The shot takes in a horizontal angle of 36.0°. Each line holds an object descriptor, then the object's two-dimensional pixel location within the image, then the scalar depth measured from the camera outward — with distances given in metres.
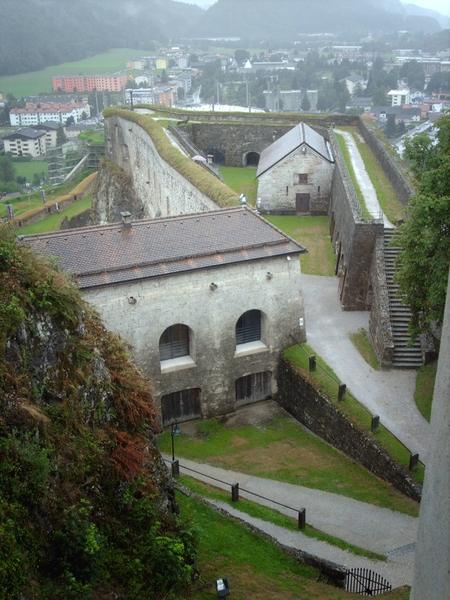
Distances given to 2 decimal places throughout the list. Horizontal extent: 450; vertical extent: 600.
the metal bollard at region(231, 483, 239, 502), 19.05
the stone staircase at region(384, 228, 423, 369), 24.25
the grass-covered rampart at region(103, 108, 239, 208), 29.56
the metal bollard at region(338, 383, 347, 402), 21.88
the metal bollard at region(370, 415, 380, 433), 20.28
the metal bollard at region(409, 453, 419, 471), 18.75
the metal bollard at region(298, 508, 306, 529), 17.97
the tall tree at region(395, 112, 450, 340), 18.69
